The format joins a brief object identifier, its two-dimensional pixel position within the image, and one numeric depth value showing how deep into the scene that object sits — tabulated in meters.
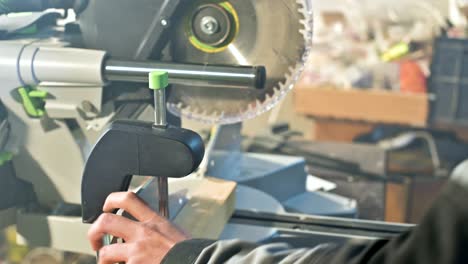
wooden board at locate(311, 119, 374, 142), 2.51
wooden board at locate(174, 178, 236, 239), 0.90
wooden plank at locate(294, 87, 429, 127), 2.38
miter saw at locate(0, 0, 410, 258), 0.85
